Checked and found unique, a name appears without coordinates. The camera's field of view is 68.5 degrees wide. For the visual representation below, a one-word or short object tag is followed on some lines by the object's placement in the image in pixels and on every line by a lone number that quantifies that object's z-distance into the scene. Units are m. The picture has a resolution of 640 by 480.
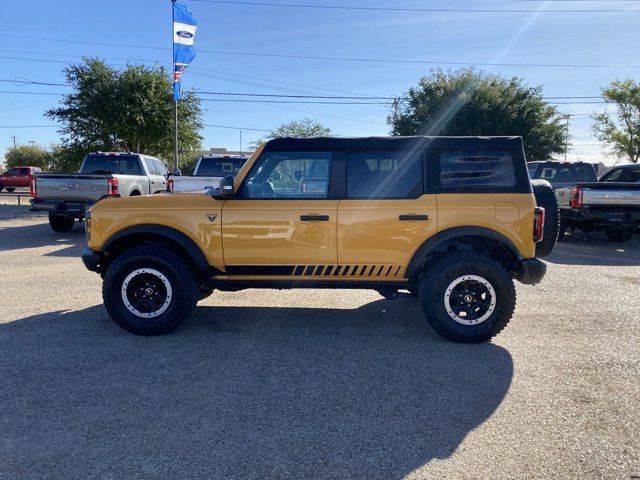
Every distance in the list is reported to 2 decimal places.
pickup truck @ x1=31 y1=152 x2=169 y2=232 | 11.11
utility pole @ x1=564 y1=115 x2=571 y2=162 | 26.70
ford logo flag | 17.98
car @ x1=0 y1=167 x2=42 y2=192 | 35.03
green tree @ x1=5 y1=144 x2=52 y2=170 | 62.06
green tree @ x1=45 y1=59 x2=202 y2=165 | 21.33
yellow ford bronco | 4.62
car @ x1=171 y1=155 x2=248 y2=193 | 11.76
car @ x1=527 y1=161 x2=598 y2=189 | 13.38
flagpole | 18.00
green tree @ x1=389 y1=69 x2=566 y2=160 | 25.34
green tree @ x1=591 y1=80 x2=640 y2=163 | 33.60
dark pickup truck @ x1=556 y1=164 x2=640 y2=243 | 10.31
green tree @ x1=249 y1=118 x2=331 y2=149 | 48.56
